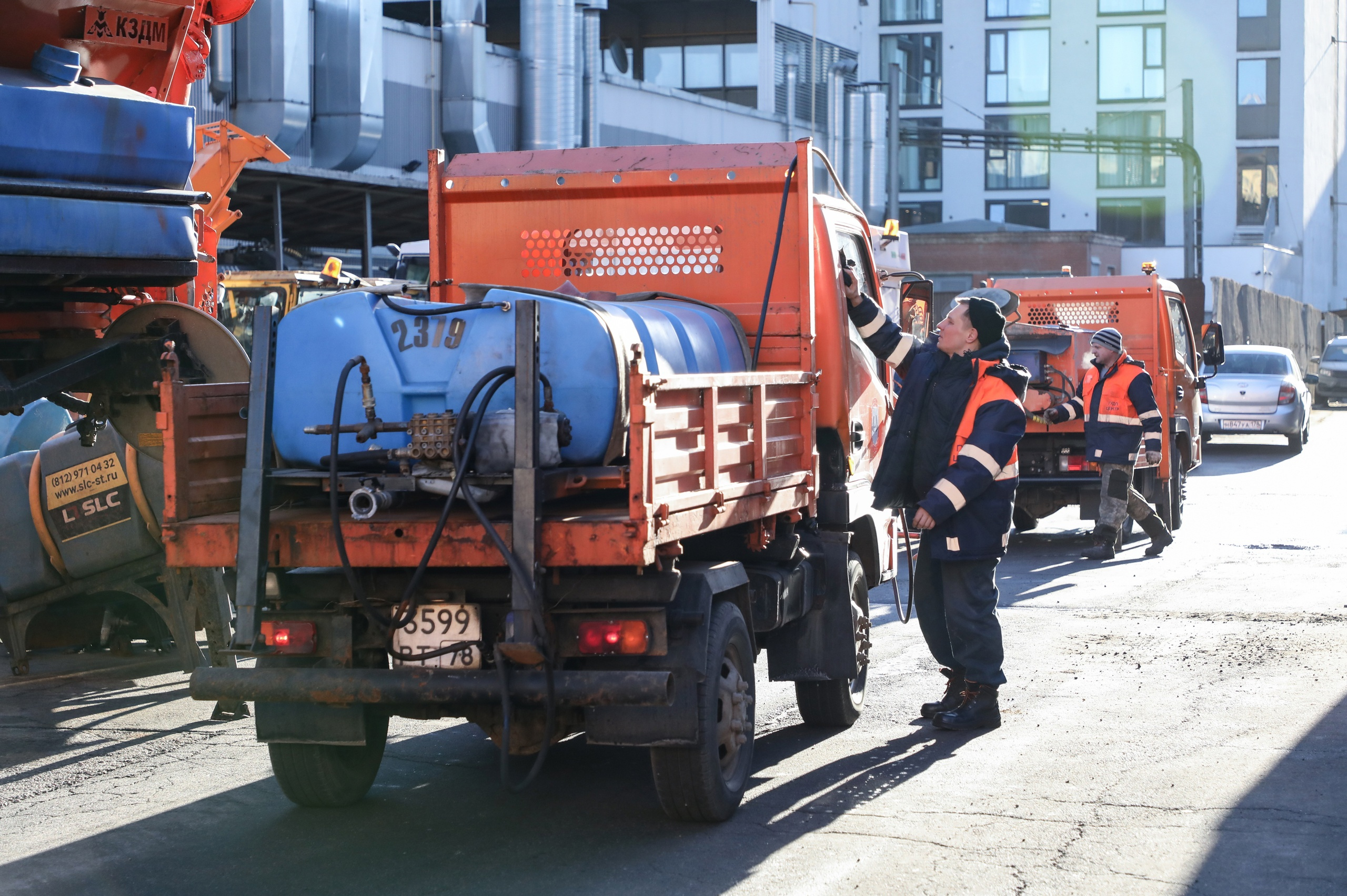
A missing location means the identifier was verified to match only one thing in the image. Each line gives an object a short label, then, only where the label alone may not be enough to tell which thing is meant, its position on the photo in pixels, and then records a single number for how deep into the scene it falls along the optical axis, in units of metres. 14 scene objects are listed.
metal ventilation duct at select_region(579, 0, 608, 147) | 27.81
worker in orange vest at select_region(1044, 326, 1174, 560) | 12.90
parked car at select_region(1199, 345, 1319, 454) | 24.33
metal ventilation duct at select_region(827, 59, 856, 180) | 39.47
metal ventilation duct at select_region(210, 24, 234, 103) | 20.55
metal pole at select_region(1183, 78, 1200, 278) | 38.75
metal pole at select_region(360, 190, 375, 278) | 21.75
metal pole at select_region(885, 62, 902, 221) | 38.34
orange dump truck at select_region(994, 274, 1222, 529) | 14.18
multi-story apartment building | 22.75
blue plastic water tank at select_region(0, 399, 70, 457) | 10.13
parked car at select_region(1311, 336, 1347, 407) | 35.94
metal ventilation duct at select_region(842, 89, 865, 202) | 40.22
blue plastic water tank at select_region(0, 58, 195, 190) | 6.71
